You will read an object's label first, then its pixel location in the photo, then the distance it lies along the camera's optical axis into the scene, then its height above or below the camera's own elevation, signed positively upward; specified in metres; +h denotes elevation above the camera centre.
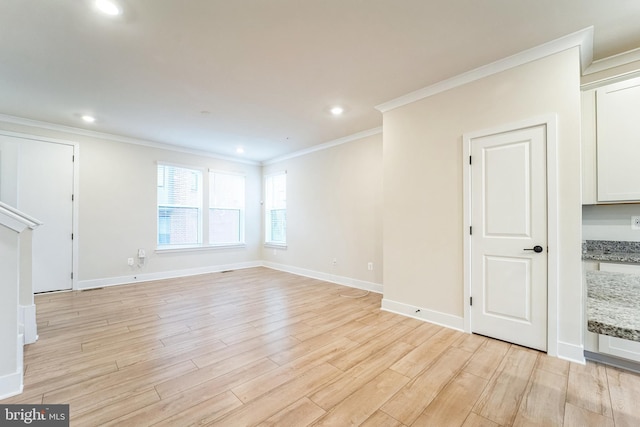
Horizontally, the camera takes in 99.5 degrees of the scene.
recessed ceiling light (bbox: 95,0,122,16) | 1.85 +1.46
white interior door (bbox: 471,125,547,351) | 2.36 -0.19
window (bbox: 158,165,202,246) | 5.36 +0.20
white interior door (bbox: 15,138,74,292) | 4.10 +0.18
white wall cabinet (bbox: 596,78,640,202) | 2.15 +0.61
